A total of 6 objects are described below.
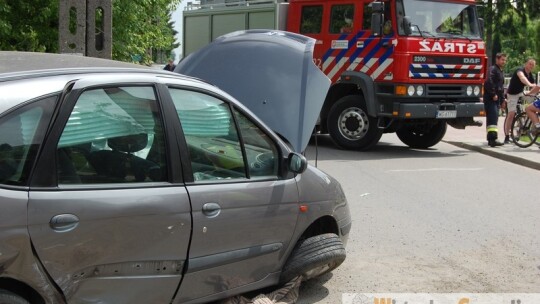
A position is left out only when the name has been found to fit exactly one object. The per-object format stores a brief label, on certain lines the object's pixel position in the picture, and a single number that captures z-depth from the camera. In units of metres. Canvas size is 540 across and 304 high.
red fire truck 12.72
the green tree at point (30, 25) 12.09
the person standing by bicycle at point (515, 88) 14.13
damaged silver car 3.26
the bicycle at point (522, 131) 13.60
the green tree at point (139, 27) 12.86
